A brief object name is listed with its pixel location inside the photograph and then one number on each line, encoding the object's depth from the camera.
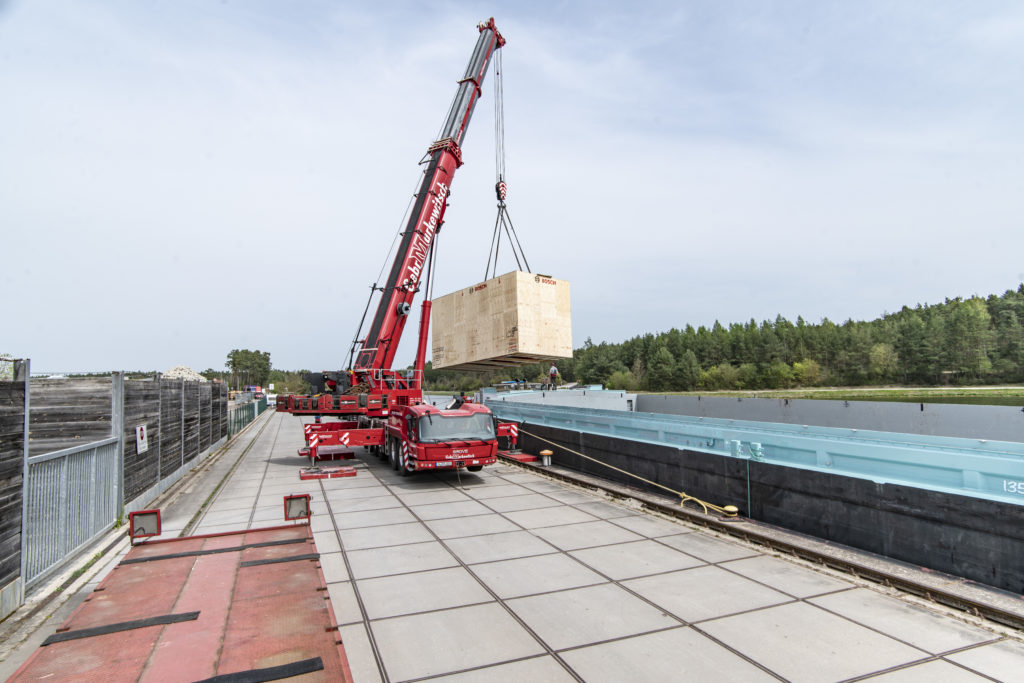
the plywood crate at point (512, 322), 16.83
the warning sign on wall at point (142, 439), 10.96
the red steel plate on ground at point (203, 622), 3.02
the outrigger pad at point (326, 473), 15.65
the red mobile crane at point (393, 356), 17.66
